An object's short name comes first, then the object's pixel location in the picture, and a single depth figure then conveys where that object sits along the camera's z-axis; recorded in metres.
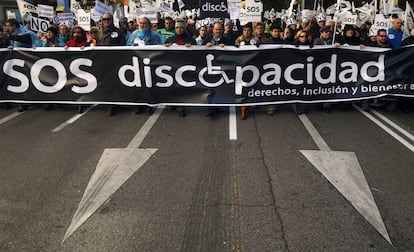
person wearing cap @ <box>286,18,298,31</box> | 12.77
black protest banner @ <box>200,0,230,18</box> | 9.78
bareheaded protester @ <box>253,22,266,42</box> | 8.48
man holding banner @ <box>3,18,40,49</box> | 8.47
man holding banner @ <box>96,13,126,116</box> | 7.97
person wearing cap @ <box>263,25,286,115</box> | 8.08
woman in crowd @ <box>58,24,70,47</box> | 9.67
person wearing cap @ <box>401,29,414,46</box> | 8.04
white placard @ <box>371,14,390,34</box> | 11.29
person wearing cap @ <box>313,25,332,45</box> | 8.31
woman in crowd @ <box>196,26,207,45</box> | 9.07
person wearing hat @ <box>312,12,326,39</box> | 11.28
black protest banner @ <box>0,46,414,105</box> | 7.25
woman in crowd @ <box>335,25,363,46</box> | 8.26
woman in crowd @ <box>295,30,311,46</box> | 7.58
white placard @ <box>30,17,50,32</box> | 9.90
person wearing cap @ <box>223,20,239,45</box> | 9.78
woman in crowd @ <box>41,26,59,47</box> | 8.95
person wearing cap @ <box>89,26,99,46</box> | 9.27
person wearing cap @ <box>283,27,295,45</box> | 8.96
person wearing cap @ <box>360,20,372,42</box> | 13.13
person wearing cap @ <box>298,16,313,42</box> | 10.40
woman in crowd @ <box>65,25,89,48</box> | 8.09
